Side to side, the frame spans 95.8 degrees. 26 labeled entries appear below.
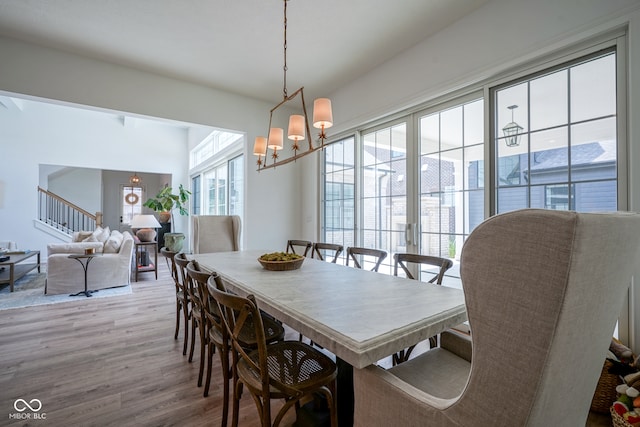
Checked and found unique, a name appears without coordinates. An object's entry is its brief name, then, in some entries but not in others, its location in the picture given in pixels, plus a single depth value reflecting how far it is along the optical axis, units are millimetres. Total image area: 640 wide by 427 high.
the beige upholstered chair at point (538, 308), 601
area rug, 3773
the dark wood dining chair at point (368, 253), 2354
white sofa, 4160
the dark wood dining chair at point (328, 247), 2783
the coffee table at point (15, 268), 4199
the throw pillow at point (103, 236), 5230
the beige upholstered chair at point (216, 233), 3697
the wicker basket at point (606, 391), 1661
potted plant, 7059
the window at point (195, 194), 8578
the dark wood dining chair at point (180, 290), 1988
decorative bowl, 2164
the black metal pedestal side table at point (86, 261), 4086
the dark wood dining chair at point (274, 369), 1096
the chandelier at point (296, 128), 2029
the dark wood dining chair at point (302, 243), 3118
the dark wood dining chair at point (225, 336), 1512
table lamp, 5043
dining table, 1003
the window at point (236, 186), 5809
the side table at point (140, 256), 5371
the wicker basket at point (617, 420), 1441
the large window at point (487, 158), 1979
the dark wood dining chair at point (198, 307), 1472
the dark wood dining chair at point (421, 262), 1786
